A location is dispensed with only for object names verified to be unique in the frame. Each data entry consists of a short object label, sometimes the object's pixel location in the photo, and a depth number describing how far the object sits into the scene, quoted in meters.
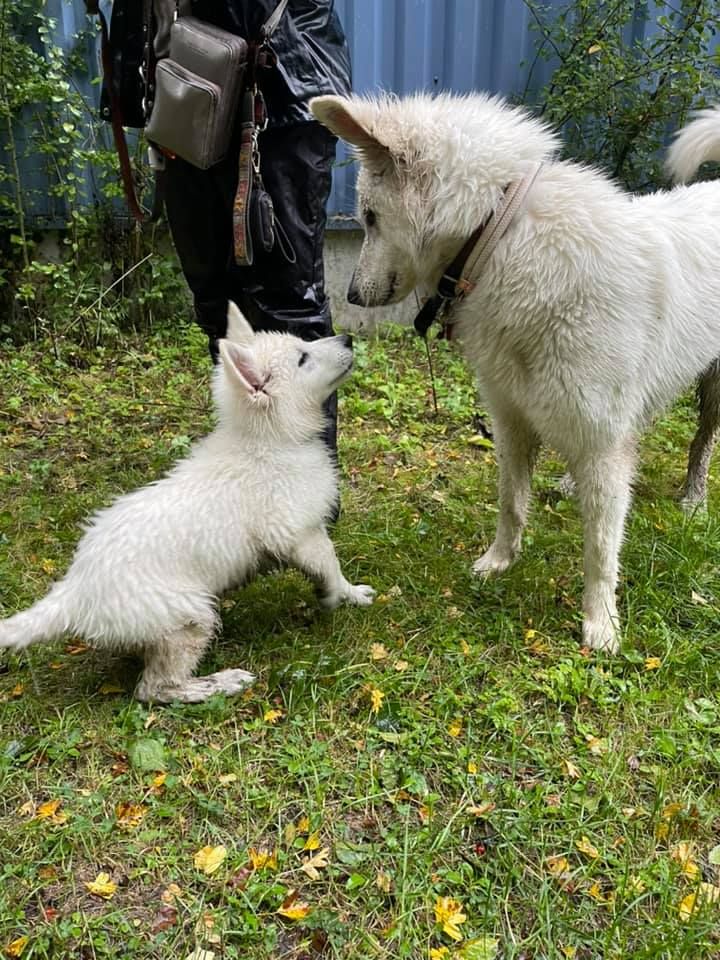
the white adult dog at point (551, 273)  0.93
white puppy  0.92
